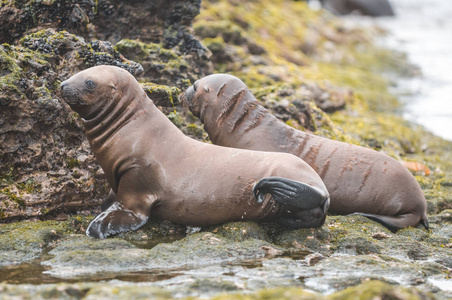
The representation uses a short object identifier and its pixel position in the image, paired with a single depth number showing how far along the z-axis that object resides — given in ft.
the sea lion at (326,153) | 48.93
